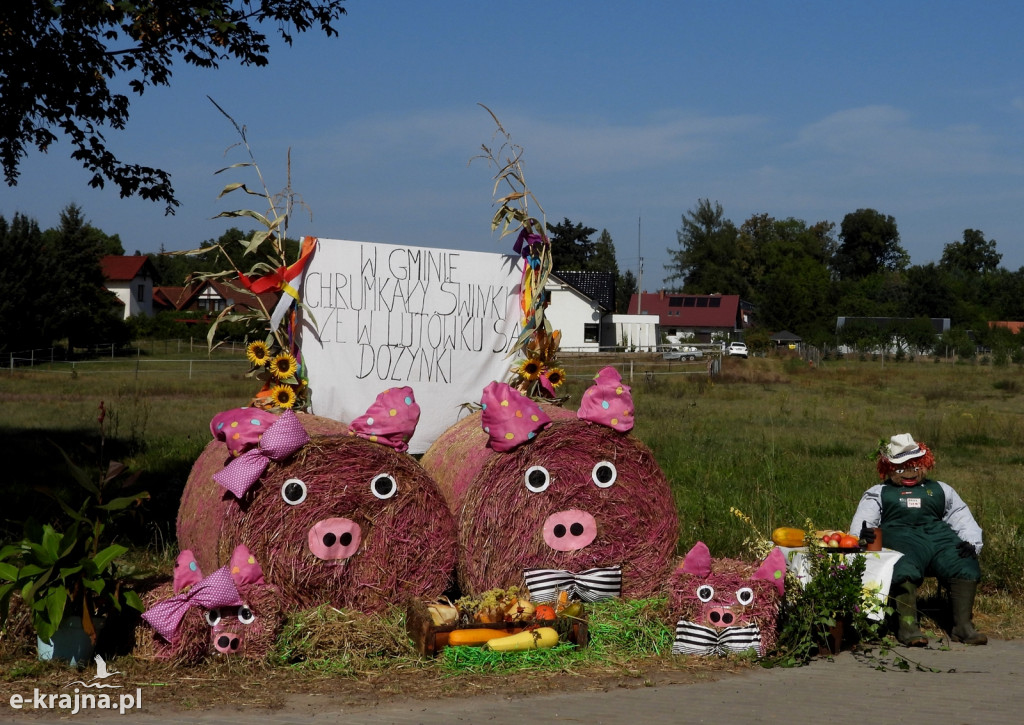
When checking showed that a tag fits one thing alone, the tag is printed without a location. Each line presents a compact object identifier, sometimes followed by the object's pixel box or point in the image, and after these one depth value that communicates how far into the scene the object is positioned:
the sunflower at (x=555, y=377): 8.04
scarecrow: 6.63
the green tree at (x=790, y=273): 82.00
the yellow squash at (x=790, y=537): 6.85
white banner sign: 7.59
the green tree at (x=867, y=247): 102.69
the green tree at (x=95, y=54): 10.05
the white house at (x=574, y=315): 59.59
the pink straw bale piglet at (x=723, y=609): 6.03
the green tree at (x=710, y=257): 95.75
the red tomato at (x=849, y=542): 6.58
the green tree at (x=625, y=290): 93.19
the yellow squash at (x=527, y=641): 5.77
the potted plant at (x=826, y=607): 6.04
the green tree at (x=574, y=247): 82.25
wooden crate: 5.75
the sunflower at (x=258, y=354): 7.16
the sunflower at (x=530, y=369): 7.98
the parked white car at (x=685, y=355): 49.55
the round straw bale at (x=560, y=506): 6.52
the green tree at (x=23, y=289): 40.91
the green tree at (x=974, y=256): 112.25
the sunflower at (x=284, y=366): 7.25
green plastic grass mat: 5.68
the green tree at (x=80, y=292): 43.69
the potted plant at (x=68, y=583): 5.36
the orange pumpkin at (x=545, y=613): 6.06
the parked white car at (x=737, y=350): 53.69
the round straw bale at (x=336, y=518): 5.91
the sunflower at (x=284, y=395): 7.20
